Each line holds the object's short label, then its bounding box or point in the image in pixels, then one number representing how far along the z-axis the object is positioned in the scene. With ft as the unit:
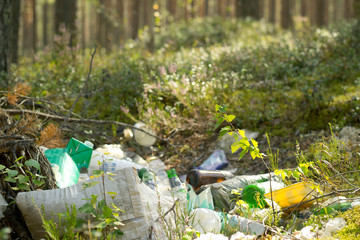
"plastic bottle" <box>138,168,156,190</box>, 11.24
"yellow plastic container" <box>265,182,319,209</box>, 10.81
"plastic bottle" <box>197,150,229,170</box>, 15.02
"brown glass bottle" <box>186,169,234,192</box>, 12.80
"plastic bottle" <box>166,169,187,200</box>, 10.71
